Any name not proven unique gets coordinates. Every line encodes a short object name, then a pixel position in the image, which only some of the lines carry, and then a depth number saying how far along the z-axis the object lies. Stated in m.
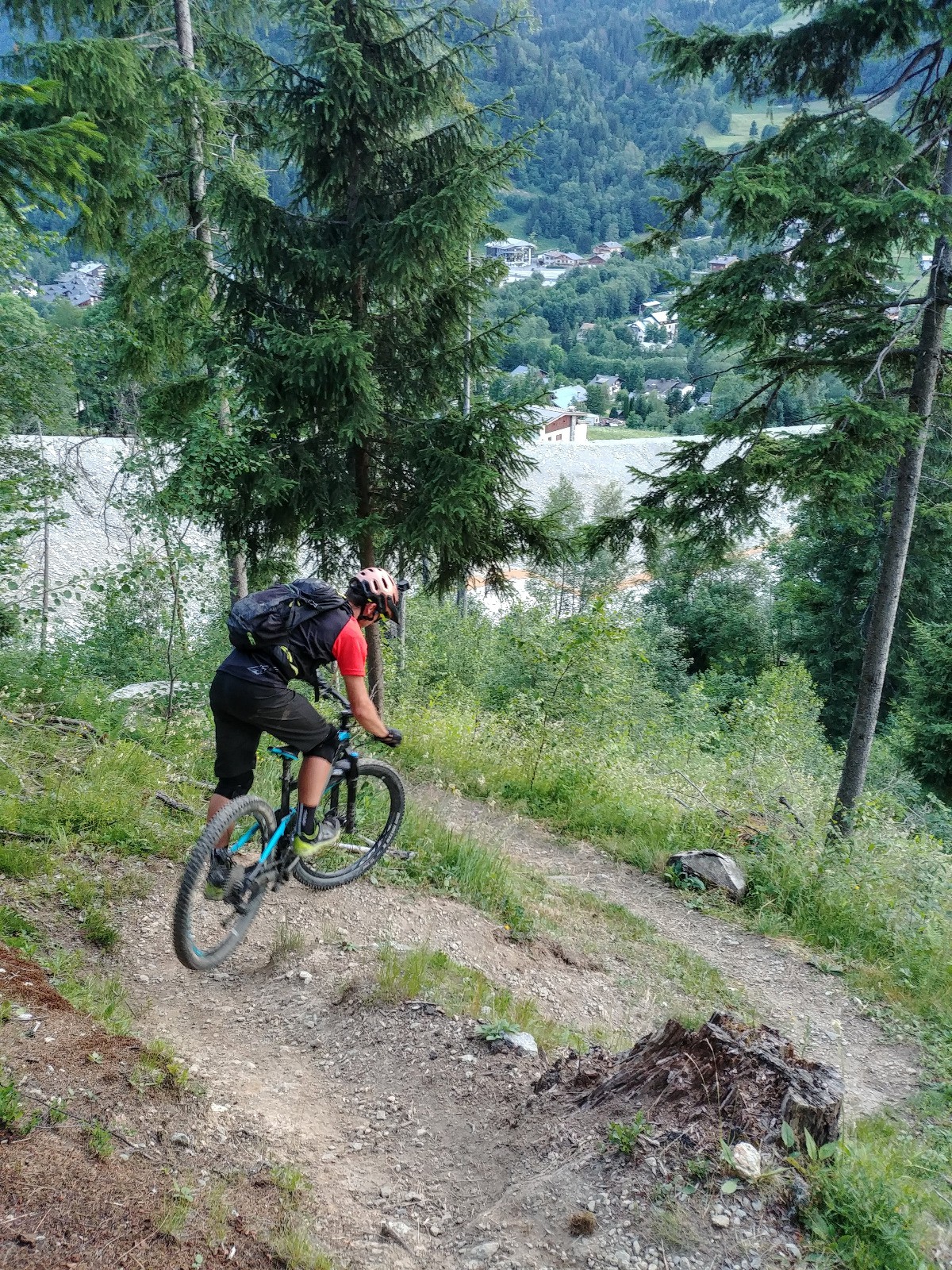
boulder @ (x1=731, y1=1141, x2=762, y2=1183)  2.91
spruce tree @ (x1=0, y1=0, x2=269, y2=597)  9.72
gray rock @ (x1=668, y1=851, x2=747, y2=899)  7.65
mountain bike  4.29
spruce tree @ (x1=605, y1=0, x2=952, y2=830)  7.28
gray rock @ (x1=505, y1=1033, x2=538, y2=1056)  4.16
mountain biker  4.41
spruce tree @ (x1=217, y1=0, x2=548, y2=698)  9.25
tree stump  3.12
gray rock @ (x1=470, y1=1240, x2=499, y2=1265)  2.85
